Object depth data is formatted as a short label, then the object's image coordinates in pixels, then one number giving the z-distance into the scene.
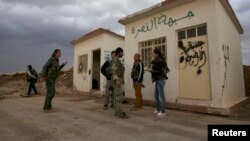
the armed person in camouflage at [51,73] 6.25
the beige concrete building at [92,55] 11.70
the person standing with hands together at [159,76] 5.80
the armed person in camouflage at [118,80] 5.49
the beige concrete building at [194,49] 6.56
